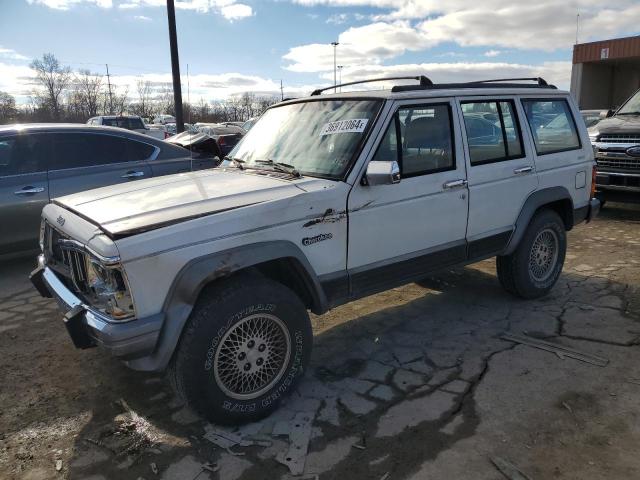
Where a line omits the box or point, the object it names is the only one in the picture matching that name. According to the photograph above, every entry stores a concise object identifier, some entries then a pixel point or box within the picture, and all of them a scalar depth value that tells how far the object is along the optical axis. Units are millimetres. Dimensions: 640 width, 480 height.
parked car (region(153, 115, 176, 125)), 47091
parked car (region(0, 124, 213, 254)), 5578
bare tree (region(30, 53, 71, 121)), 54019
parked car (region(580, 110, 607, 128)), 11645
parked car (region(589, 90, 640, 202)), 7547
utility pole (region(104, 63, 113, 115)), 59912
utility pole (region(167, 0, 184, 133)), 10344
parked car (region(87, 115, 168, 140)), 19828
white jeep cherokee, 2637
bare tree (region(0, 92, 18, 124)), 48844
